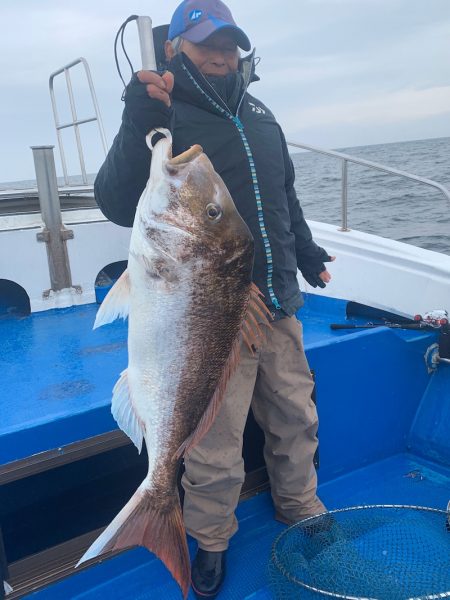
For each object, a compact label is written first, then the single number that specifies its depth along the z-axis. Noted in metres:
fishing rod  3.71
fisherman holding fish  2.16
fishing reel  3.63
